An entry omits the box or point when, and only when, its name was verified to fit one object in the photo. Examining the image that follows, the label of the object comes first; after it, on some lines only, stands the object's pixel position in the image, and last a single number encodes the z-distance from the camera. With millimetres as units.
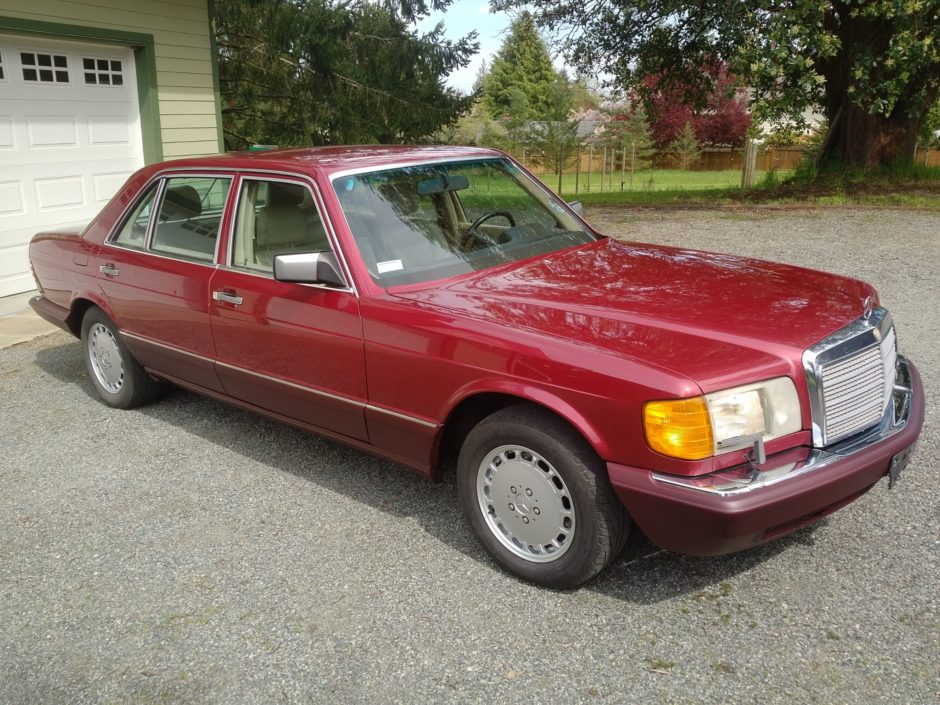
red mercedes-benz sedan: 2924
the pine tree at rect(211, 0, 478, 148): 14094
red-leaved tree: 39969
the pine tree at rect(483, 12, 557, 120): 63031
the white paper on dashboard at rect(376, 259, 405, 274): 3880
